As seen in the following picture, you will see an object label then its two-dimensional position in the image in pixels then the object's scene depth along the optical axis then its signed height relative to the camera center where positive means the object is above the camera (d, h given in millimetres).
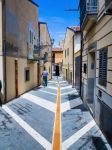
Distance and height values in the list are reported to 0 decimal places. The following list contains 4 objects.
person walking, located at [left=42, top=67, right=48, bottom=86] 10787 -570
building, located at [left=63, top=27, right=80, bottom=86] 9911 +2194
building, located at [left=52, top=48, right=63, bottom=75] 22374 +2600
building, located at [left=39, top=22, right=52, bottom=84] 12698 +2584
